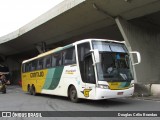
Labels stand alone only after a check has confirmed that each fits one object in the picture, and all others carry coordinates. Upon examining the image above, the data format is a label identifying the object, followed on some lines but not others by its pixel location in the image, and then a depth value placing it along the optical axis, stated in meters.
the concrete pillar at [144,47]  24.91
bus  12.68
